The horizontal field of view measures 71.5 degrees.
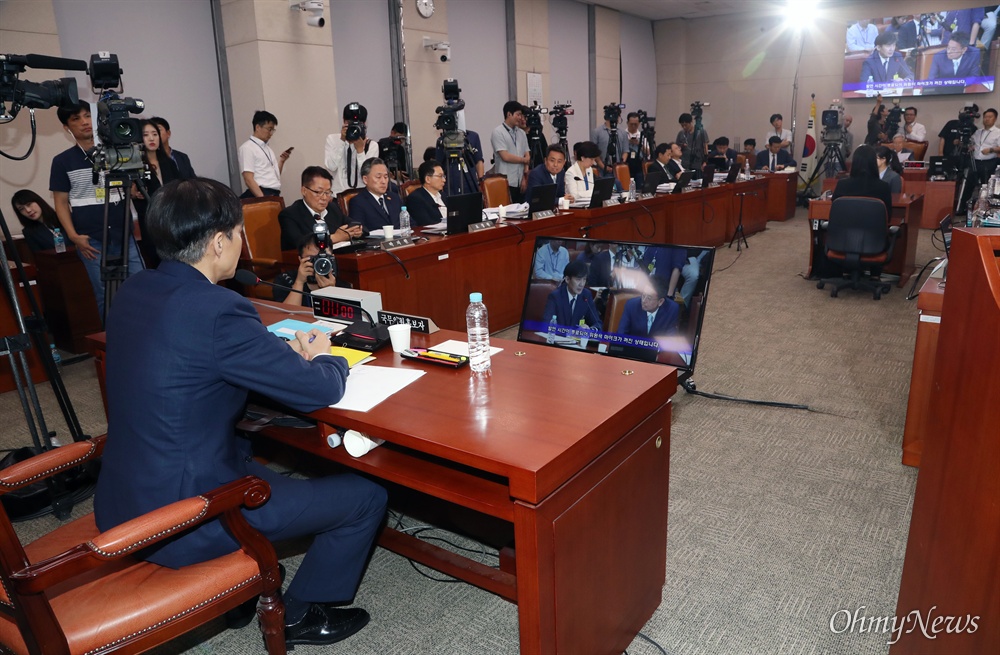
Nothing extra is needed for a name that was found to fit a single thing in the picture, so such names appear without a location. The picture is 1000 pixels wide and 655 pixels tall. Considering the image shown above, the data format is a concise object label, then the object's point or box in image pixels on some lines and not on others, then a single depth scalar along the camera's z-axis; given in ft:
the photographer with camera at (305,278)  10.07
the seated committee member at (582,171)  18.85
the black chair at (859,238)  16.17
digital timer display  7.16
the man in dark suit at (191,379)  4.59
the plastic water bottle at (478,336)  5.90
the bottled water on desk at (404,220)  14.01
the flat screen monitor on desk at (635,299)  8.16
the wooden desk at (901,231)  17.48
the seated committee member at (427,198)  15.39
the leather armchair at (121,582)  3.91
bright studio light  36.47
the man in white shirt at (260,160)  17.40
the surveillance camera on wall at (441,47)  24.80
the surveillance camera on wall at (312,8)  19.52
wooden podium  3.28
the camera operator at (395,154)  18.95
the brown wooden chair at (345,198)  15.75
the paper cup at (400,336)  6.43
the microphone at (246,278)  6.33
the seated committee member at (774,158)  30.78
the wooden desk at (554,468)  4.39
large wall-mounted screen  32.37
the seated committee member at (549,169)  18.51
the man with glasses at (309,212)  12.32
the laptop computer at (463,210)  13.30
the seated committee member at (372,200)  13.98
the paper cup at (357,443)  5.30
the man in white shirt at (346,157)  18.44
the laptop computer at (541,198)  15.35
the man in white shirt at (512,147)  21.72
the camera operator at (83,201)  12.40
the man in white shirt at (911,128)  32.81
